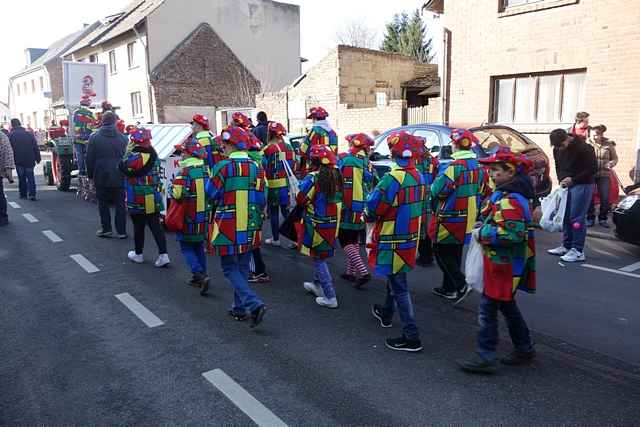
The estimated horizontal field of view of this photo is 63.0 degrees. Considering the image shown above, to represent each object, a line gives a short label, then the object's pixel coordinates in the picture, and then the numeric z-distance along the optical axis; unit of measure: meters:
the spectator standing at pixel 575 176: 6.72
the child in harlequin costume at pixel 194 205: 5.67
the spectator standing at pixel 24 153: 11.80
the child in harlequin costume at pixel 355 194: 5.93
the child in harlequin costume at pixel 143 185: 6.49
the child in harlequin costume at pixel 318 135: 7.05
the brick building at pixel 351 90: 18.98
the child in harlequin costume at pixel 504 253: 3.66
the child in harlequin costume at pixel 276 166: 7.19
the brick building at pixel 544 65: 10.91
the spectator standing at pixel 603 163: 8.83
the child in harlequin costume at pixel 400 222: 4.14
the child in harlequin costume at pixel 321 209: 4.97
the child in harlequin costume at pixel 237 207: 4.46
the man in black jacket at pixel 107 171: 8.17
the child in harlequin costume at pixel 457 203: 5.32
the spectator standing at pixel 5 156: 10.20
